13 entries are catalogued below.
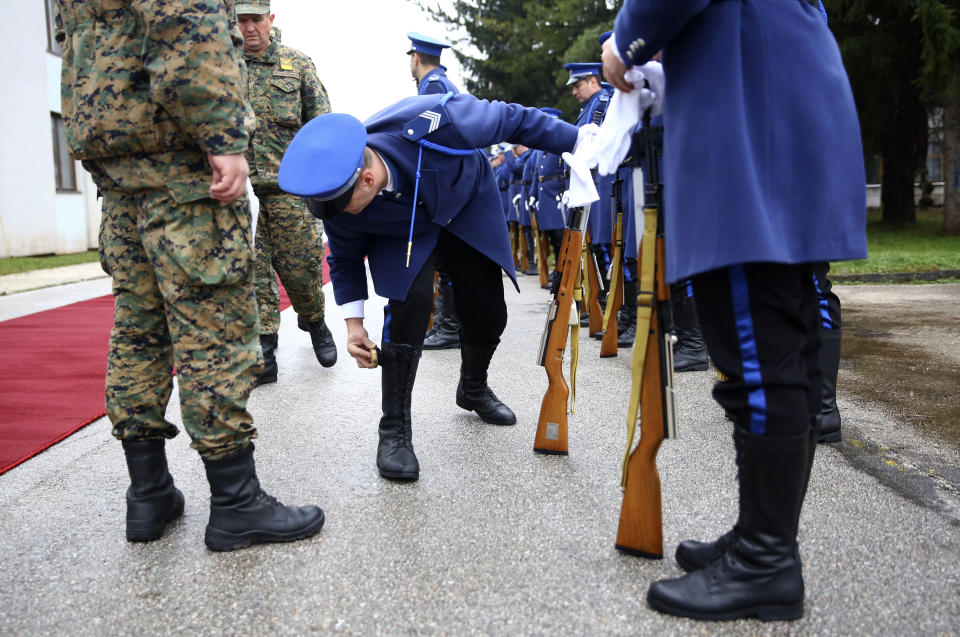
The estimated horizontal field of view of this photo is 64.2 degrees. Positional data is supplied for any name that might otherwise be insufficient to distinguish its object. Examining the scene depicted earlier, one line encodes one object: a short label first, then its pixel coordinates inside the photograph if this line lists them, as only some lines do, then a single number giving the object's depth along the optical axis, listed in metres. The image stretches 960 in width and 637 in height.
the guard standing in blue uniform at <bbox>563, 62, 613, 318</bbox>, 5.60
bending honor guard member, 2.45
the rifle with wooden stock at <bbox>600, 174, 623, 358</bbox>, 2.77
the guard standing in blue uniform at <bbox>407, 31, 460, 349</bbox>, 4.82
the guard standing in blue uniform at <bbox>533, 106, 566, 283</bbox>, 8.05
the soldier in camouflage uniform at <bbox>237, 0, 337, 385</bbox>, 4.32
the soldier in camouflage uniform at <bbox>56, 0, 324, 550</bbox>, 2.04
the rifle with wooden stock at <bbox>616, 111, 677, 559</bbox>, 1.98
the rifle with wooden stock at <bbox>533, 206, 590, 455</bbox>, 2.93
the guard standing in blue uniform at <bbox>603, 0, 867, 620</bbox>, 1.68
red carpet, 3.48
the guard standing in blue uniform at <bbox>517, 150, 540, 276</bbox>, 10.73
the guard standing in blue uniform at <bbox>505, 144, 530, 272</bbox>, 12.07
